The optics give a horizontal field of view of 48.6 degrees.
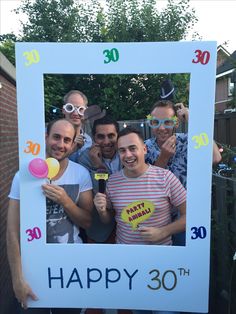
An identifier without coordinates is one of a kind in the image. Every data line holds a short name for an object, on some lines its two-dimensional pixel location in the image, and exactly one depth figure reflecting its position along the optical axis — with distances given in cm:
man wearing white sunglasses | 135
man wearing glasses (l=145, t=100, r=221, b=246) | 135
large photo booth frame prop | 125
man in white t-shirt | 135
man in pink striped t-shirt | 134
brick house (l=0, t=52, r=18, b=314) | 239
